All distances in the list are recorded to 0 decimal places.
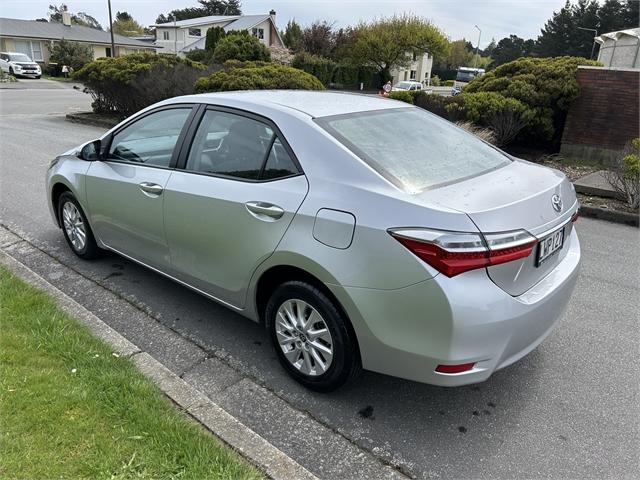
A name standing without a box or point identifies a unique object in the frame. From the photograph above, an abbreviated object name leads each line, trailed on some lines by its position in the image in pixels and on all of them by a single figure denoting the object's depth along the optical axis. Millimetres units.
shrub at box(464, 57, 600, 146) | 9992
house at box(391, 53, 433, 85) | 67294
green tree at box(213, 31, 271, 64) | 32062
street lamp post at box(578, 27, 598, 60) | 63362
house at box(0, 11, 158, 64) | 53031
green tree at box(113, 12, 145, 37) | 92950
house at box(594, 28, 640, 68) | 16984
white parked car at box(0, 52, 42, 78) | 42031
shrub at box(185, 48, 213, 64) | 39525
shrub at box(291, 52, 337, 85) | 44062
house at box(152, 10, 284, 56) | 57938
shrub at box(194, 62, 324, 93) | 13067
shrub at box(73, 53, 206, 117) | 15844
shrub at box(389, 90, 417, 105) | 11328
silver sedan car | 2332
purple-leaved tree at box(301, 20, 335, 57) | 50938
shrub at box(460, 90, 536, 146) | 9828
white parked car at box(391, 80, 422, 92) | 37434
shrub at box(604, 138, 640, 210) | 6848
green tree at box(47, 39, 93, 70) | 50719
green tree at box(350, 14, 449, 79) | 51125
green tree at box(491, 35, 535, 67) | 89000
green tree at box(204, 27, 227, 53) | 42375
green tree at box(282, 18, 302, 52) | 60125
